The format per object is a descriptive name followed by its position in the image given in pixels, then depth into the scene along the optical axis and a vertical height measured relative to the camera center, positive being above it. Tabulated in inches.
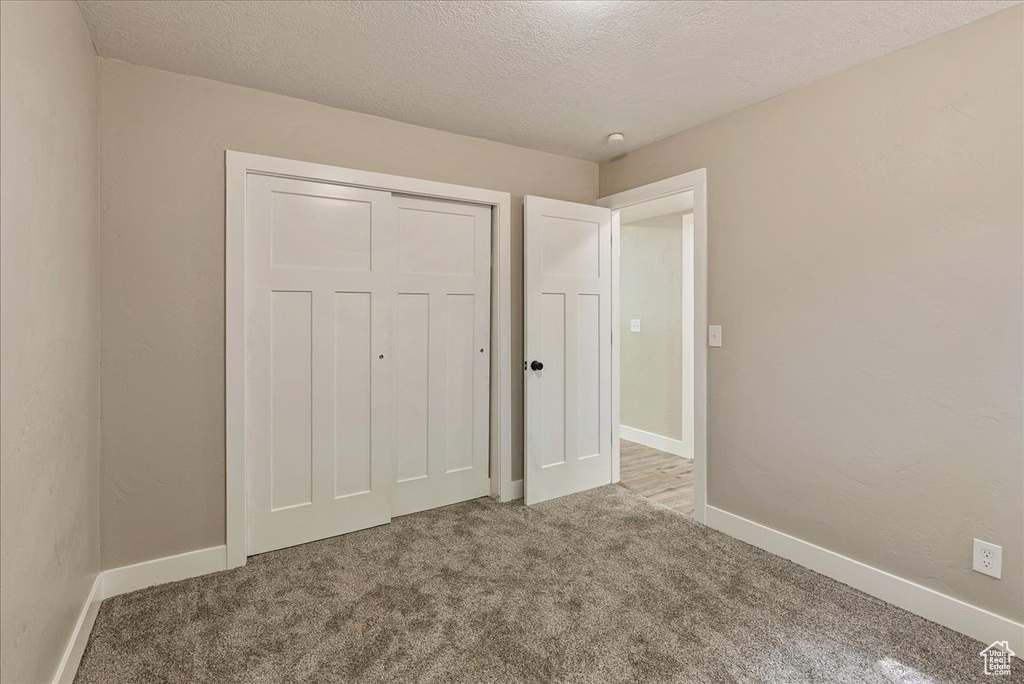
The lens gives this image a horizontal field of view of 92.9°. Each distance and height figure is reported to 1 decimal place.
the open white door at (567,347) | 125.7 -1.8
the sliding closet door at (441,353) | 116.9 -3.0
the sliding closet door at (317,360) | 98.3 -4.0
